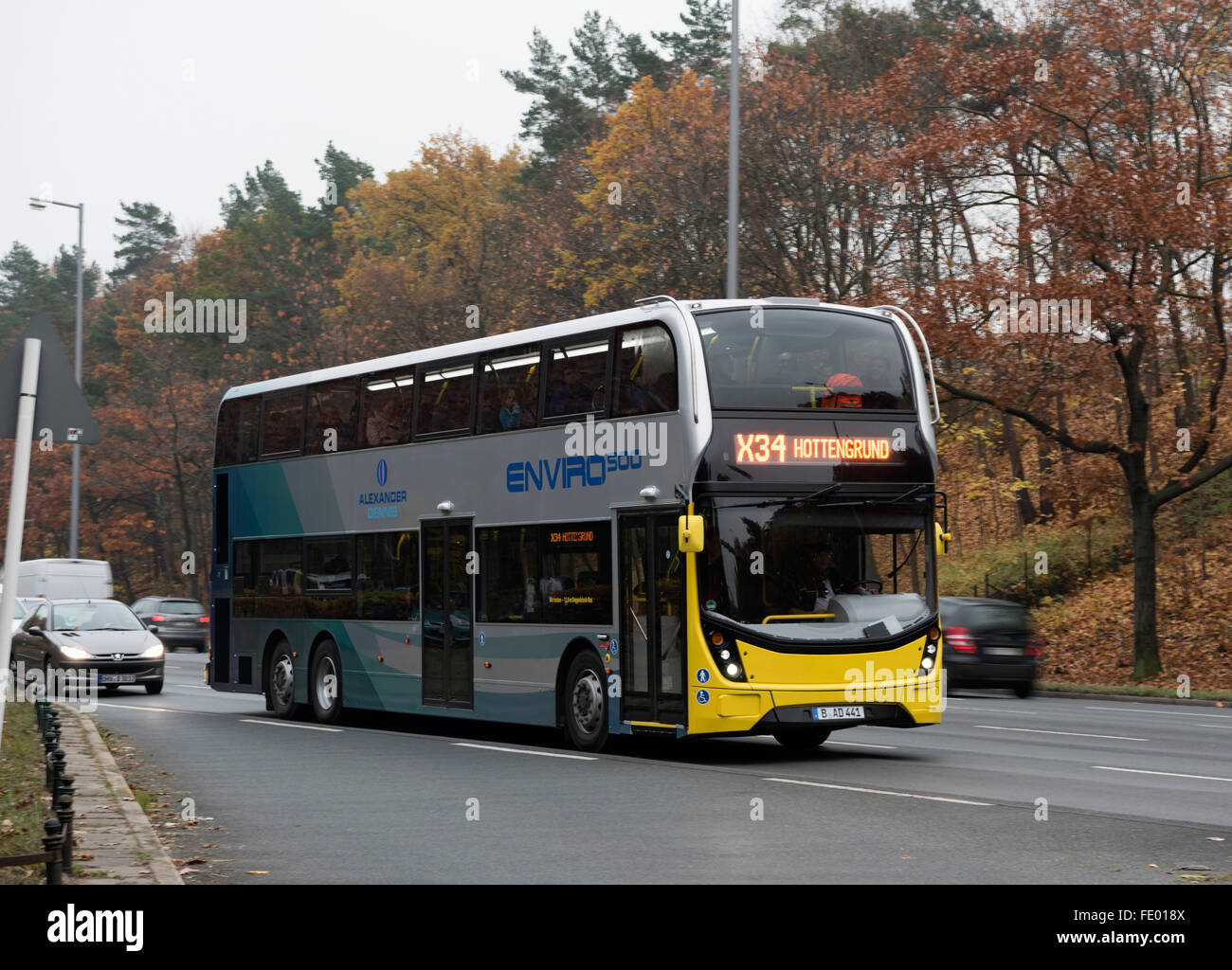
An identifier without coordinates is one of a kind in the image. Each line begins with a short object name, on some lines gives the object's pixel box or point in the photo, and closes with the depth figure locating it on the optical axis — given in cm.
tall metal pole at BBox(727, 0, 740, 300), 2933
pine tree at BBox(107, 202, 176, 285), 11150
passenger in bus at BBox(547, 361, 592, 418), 1748
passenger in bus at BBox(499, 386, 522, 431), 1858
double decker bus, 1576
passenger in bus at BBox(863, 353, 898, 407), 1656
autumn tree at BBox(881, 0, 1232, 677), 2867
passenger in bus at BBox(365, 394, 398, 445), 2088
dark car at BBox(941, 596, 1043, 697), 2906
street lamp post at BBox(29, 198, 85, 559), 5122
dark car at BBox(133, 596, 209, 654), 5244
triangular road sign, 934
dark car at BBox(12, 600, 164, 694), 2903
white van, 4662
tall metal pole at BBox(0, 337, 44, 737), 893
